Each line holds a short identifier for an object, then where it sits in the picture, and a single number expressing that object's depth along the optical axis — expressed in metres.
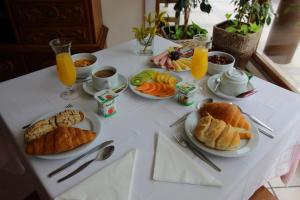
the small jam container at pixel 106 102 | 0.80
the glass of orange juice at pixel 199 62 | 0.94
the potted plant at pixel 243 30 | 1.68
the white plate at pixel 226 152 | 0.66
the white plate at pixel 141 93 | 0.90
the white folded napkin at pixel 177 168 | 0.61
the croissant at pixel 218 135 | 0.66
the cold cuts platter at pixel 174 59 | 1.09
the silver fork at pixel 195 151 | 0.65
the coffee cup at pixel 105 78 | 0.91
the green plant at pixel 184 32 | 1.93
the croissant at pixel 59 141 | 0.65
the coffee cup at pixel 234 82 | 0.89
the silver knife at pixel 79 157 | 0.63
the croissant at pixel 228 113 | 0.74
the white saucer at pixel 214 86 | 0.91
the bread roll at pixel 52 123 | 0.69
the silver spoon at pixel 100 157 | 0.62
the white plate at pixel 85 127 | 0.65
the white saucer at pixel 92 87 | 0.93
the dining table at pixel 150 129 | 0.60
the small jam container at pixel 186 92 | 0.85
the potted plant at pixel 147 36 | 1.16
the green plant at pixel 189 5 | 1.77
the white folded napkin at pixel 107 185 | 0.57
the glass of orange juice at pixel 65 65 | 0.88
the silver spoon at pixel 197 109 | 0.80
